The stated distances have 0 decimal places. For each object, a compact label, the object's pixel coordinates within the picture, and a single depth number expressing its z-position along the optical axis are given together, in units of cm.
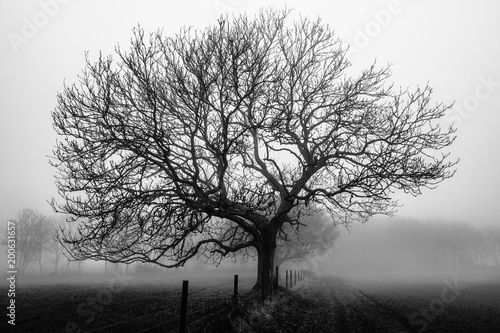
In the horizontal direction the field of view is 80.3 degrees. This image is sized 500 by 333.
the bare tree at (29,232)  5832
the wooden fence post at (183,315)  653
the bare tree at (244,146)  979
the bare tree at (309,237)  4006
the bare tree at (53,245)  6974
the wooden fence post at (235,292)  1011
